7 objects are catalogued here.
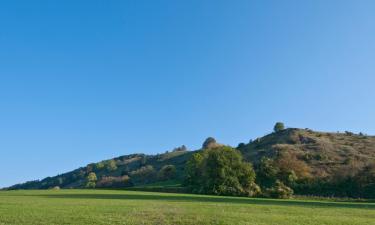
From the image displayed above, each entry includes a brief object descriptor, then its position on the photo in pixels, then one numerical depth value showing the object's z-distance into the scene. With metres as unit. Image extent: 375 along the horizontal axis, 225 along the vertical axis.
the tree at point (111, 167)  190.50
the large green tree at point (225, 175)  77.38
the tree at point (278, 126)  163.00
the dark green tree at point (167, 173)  126.44
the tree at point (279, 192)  71.25
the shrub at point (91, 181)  135.15
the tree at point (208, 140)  169.88
